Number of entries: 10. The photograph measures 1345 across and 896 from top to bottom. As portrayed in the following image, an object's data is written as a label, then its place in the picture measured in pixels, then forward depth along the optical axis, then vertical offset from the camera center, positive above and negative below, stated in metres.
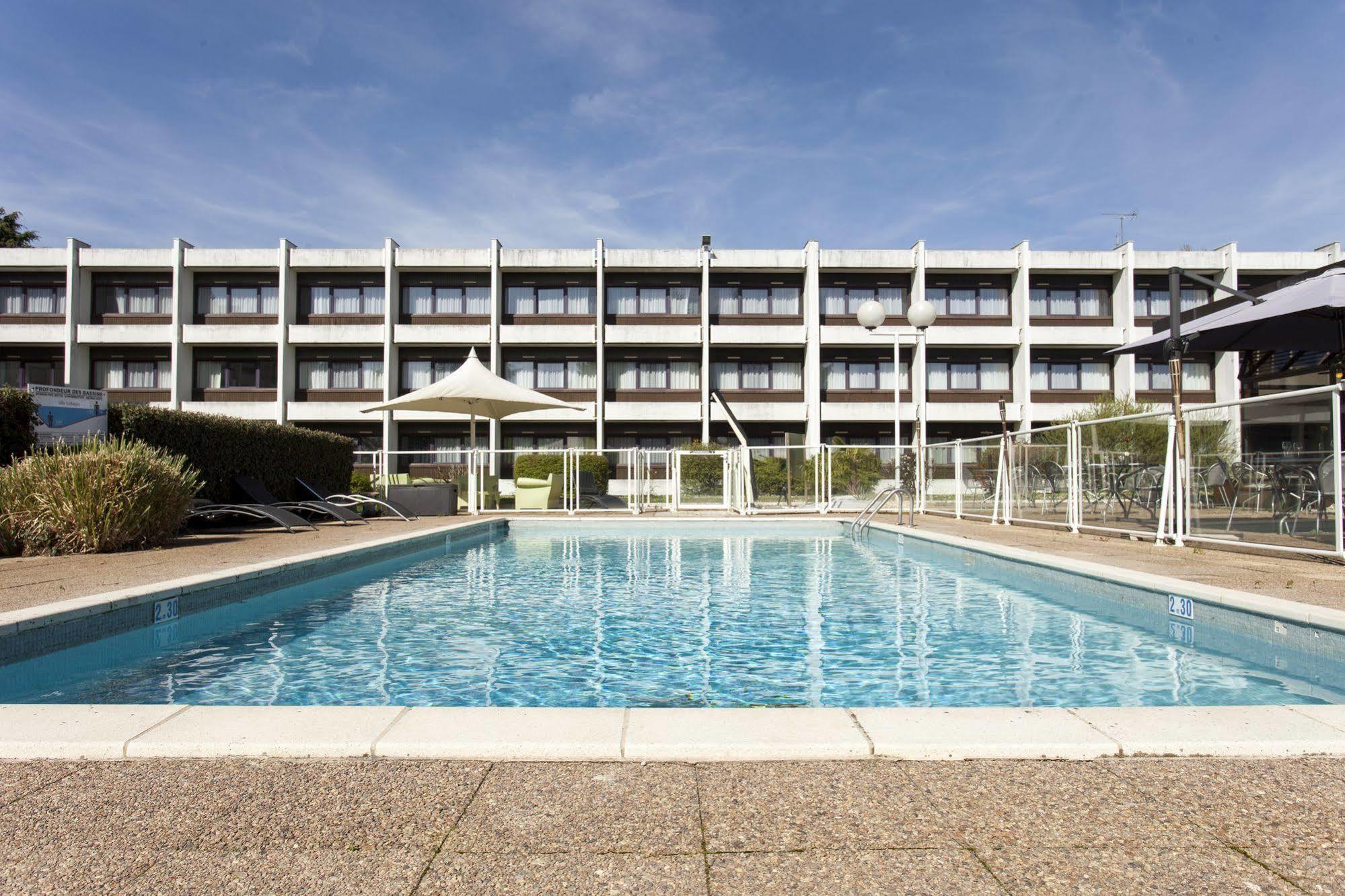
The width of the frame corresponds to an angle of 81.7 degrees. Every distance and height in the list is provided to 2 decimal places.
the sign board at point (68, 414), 9.80 +0.70
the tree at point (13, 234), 39.47 +12.08
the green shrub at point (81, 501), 8.26 -0.36
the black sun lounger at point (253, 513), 10.87 -0.63
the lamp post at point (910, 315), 14.64 +2.97
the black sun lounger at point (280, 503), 12.62 -0.56
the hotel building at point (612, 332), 32.03 +5.74
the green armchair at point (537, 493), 18.25 -0.54
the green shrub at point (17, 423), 9.26 +0.53
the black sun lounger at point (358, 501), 14.47 -0.62
